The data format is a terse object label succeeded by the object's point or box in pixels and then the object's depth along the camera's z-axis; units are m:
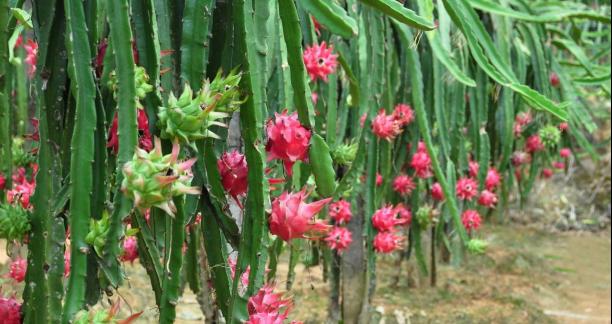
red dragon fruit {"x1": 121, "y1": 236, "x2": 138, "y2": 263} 2.09
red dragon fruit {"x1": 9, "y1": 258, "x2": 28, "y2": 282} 1.72
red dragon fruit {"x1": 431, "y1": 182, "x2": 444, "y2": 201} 3.46
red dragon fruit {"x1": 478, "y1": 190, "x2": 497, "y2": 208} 3.53
